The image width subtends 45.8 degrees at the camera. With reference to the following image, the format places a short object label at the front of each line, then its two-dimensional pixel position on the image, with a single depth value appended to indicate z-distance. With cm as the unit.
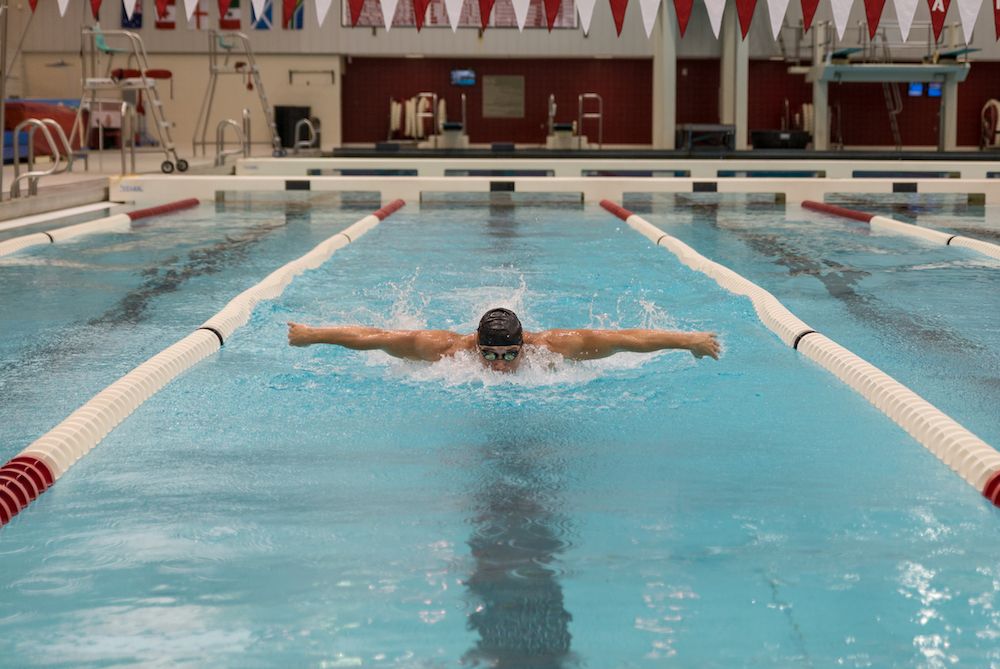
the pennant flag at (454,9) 1061
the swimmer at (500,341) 402
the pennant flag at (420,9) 1112
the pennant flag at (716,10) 1022
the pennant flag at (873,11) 1048
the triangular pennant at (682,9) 1066
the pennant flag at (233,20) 2058
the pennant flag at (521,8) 1025
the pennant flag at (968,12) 1027
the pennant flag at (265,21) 2056
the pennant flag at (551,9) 1054
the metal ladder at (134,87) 1141
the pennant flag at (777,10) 1023
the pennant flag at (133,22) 2034
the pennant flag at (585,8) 1052
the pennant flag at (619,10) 1067
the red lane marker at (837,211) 1055
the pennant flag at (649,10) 1031
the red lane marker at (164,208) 1051
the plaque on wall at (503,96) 2188
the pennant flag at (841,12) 1040
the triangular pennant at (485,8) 1069
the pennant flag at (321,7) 1034
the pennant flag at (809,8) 1015
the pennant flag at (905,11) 1006
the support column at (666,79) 1923
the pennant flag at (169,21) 2039
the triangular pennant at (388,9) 1043
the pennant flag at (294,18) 2031
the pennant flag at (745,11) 1039
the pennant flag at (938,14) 1084
